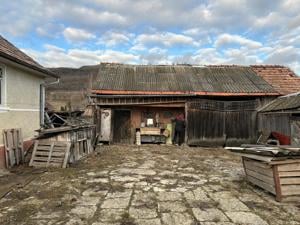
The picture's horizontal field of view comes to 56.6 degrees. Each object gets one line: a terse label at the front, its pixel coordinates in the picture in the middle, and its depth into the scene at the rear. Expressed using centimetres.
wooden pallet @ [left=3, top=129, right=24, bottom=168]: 804
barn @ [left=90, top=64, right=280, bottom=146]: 1487
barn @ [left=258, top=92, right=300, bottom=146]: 1020
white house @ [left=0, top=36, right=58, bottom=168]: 820
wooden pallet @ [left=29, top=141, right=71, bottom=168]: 820
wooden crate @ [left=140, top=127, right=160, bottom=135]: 1516
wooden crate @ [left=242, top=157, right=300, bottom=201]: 520
